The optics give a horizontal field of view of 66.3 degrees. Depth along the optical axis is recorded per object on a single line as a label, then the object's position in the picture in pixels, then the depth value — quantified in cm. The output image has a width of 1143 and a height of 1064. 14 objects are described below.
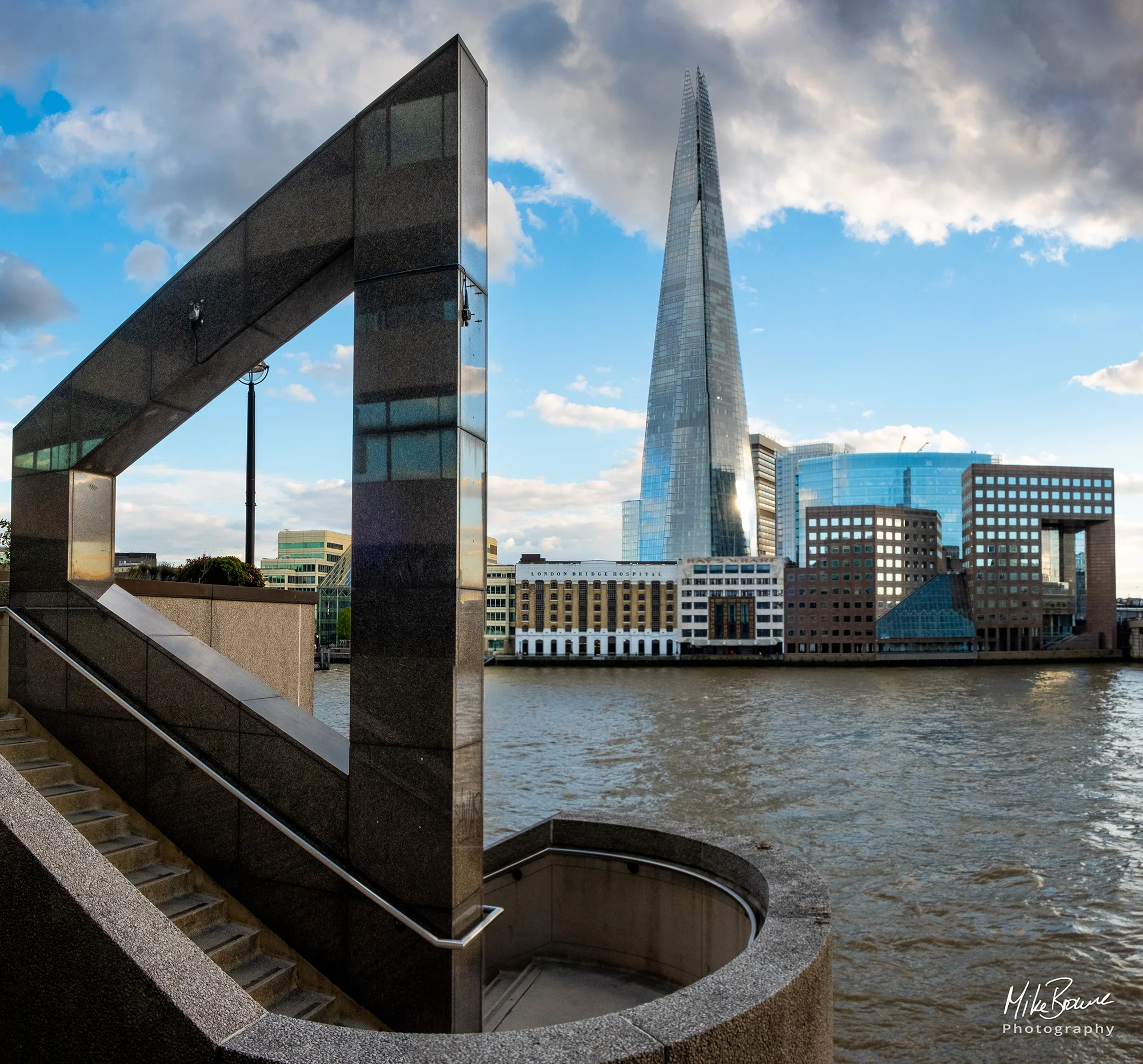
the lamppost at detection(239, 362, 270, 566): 1881
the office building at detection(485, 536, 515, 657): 11938
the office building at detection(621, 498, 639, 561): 19075
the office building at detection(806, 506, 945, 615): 12262
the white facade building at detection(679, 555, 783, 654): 11762
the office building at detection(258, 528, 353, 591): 12519
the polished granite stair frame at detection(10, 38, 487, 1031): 524
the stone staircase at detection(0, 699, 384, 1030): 509
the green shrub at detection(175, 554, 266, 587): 1361
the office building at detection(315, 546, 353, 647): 10994
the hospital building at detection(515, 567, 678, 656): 11912
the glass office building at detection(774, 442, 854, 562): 18075
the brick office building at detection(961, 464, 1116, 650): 11912
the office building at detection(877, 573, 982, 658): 11588
